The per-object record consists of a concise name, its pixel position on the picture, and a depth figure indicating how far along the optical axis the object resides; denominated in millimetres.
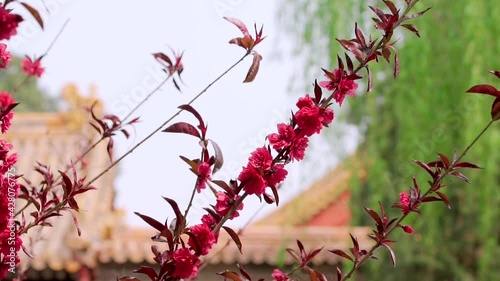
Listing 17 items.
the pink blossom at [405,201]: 1608
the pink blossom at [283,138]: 1504
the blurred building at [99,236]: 6279
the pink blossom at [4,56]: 1542
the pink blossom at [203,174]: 1528
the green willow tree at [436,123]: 6335
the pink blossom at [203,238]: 1492
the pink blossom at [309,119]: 1506
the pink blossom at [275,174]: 1508
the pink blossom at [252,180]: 1495
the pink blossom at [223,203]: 1515
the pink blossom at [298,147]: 1508
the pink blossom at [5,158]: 1512
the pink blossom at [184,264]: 1479
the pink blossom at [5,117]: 1520
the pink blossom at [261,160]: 1501
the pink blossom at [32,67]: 2135
